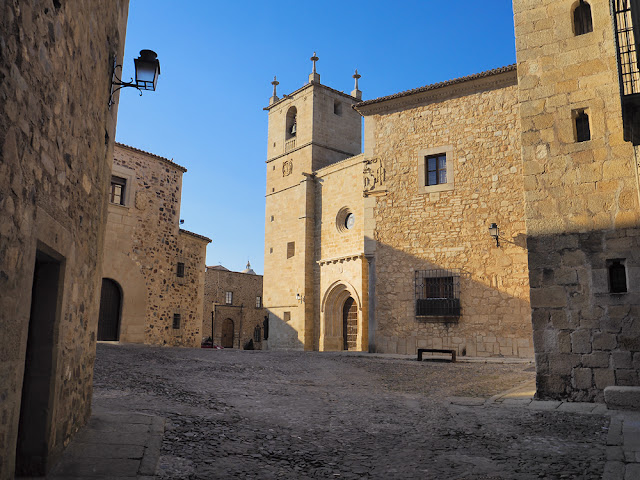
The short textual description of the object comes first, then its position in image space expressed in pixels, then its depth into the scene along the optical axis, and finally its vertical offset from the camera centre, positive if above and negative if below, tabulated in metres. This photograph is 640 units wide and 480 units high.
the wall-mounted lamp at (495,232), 15.18 +2.90
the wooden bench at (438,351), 13.37 -0.51
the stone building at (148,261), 16.05 +2.21
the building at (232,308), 36.16 +1.53
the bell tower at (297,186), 23.47 +6.89
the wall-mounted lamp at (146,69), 5.70 +2.81
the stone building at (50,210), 2.56 +0.74
